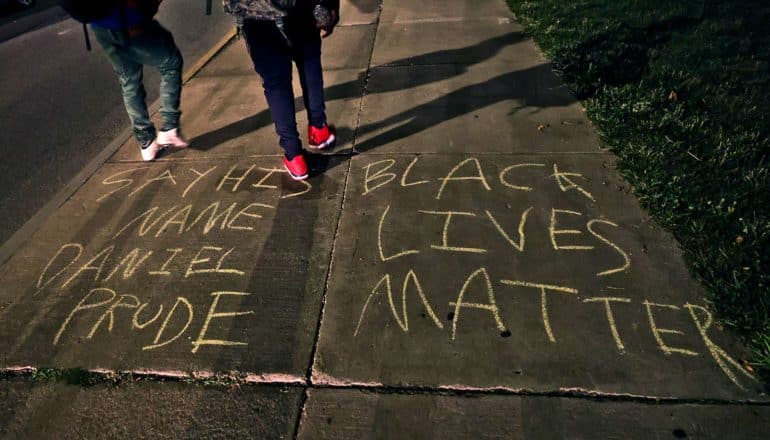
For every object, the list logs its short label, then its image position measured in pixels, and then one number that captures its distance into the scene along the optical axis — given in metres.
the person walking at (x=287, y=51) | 2.88
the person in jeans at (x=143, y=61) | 3.29
